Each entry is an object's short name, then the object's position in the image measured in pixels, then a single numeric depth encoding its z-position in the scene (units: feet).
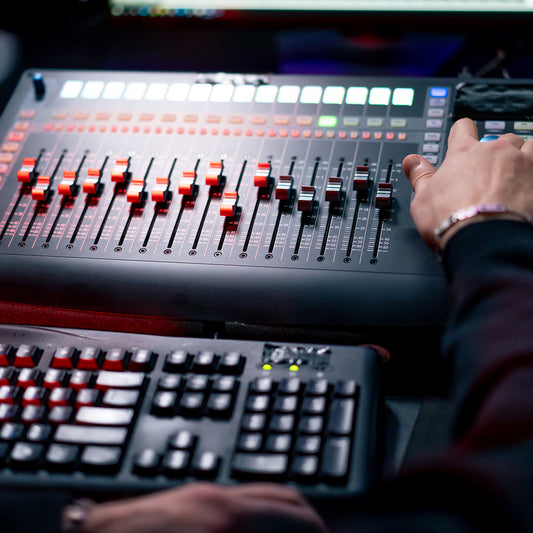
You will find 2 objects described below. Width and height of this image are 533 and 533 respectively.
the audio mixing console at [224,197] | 2.69
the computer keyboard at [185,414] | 2.15
